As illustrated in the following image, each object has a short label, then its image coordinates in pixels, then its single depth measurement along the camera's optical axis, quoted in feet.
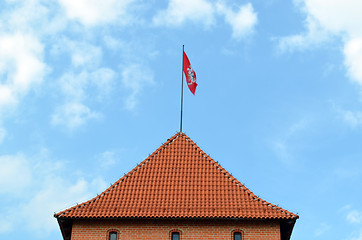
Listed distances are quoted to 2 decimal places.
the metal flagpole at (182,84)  124.47
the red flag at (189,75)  125.28
